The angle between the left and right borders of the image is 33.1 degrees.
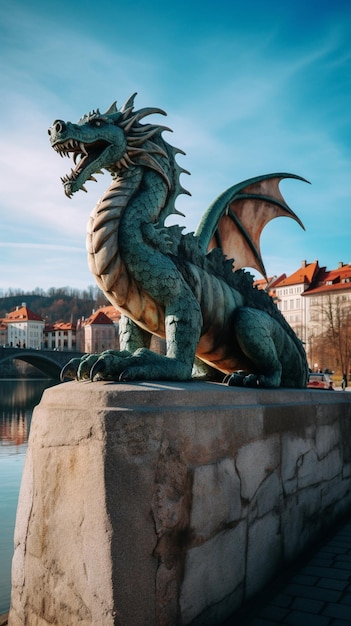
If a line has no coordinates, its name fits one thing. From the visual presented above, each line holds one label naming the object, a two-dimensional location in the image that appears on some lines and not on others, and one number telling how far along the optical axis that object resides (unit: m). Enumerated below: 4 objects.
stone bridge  47.81
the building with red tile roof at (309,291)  62.00
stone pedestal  2.20
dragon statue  3.20
